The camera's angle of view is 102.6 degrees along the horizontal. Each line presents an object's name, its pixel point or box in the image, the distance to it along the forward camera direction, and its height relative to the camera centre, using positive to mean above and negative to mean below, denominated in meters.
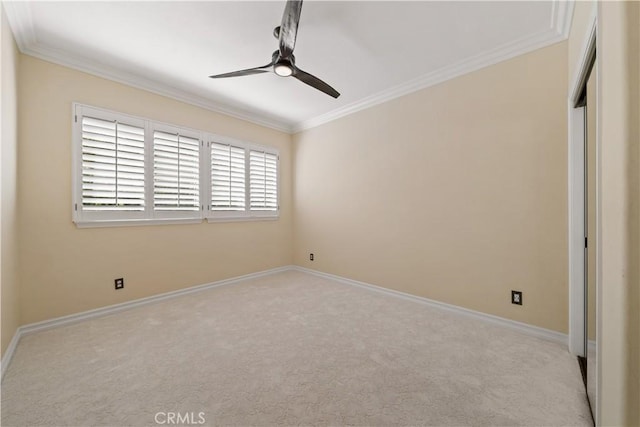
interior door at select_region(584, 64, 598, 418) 1.42 -0.13
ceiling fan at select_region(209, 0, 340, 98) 1.62 +1.23
